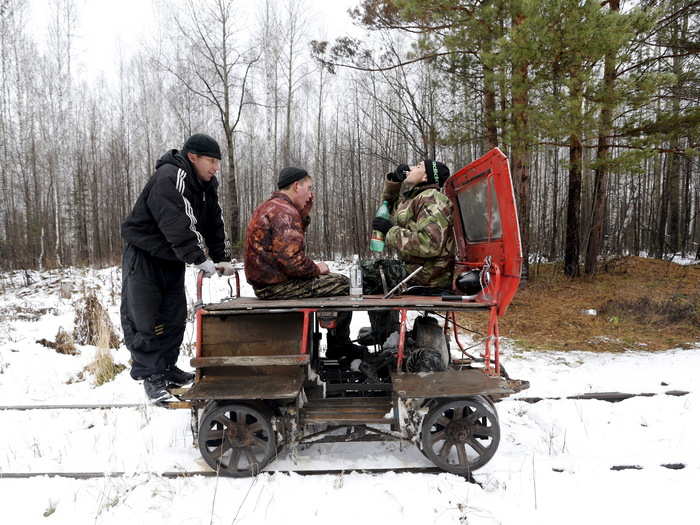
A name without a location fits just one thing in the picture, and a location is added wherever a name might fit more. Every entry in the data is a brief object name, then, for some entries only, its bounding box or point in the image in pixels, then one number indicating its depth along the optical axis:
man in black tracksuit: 3.80
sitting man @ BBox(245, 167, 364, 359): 3.59
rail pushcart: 3.14
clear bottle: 3.65
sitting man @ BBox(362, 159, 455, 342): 3.86
